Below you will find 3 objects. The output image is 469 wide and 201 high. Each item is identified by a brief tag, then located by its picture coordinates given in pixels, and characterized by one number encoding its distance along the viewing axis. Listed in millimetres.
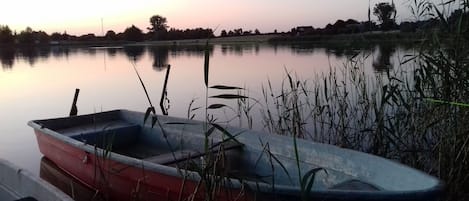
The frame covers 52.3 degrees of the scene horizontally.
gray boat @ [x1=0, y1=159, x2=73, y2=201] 2643
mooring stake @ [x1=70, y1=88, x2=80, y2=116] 7129
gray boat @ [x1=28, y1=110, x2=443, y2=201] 2633
